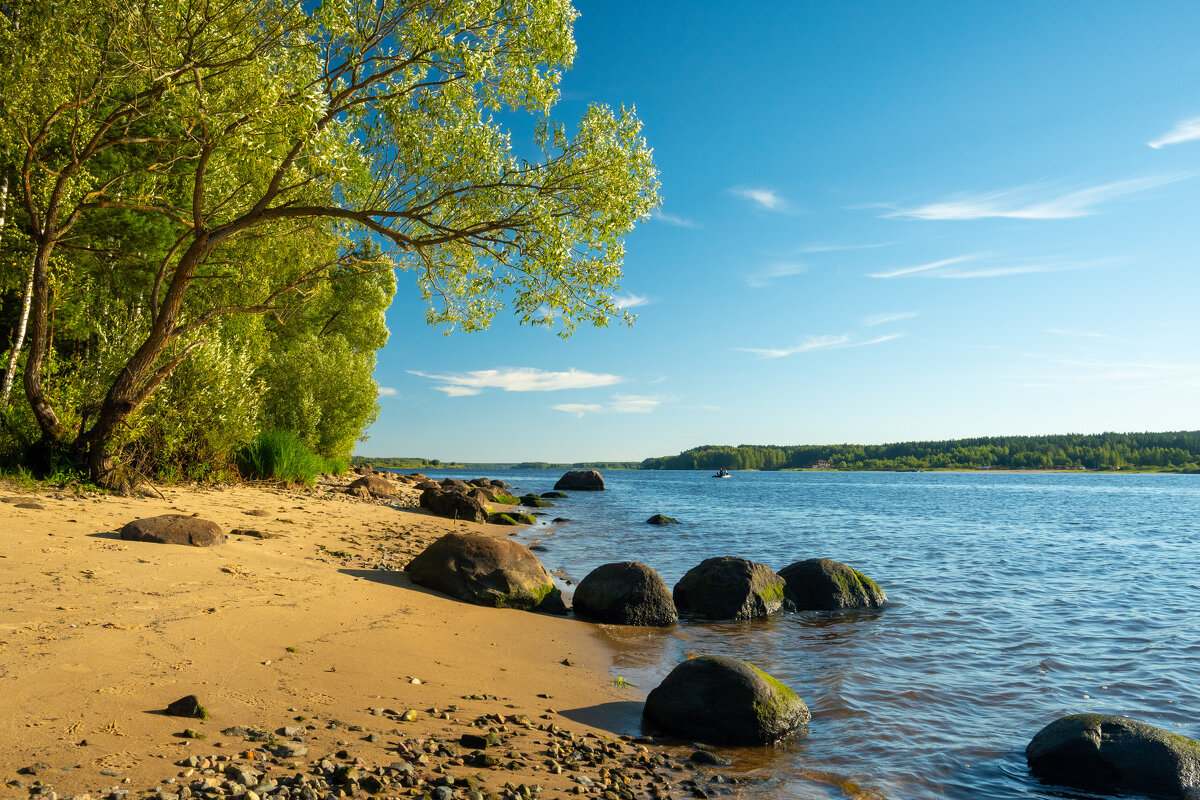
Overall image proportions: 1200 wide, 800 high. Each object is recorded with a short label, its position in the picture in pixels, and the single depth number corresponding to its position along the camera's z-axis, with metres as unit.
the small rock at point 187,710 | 5.03
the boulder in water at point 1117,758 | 6.15
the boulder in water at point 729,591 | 12.48
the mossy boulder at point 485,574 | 11.21
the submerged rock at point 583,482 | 74.12
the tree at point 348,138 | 12.24
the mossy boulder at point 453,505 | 24.89
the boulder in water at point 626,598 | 11.57
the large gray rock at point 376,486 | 26.56
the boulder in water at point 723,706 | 6.74
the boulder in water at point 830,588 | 13.60
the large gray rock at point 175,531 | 9.93
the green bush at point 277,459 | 21.23
